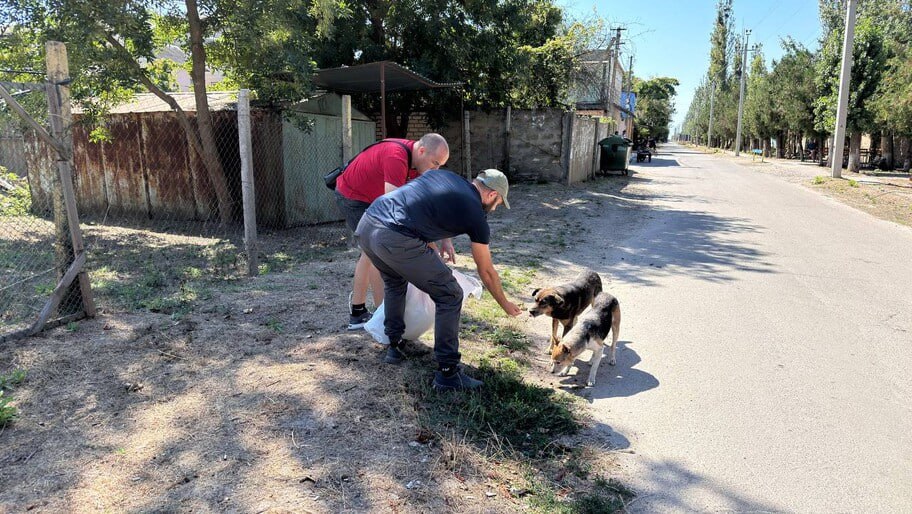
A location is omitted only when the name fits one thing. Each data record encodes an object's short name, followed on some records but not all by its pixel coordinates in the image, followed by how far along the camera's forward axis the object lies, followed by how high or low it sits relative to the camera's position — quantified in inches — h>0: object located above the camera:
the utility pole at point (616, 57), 1058.1 +235.8
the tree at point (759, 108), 1513.3 +147.7
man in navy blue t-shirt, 127.5 -16.0
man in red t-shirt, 168.6 -4.5
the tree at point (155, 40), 276.5 +64.0
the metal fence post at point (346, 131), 305.9 +16.5
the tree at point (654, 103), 2979.8 +317.5
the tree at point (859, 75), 922.7 +140.2
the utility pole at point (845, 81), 761.3 +105.4
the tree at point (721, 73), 2474.4 +429.0
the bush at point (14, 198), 195.0 -12.2
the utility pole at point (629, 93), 2011.1 +241.0
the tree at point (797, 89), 1157.7 +146.8
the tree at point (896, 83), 771.4 +108.5
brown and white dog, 153.9 -47.1
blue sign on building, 1901.6 +211.9
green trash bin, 855.1 +13.3
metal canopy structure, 351.9 +56.9
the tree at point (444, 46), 512.4 +107.7
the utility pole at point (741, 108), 1733.3 +160.8
